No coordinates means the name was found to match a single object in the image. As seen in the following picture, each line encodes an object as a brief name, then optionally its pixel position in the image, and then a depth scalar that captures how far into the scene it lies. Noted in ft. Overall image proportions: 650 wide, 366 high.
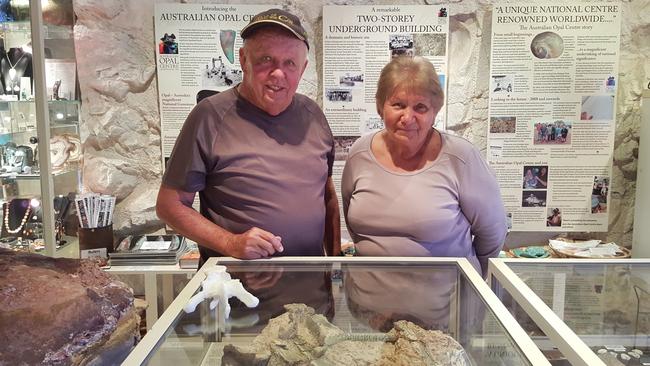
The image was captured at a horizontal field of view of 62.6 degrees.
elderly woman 5.37
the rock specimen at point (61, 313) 3.13
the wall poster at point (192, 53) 9.97
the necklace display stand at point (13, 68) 8.33
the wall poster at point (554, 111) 9.87
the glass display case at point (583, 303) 3.15
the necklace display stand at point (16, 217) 8.29
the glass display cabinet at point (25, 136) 8.18
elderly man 5.57
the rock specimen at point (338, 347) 3.33
